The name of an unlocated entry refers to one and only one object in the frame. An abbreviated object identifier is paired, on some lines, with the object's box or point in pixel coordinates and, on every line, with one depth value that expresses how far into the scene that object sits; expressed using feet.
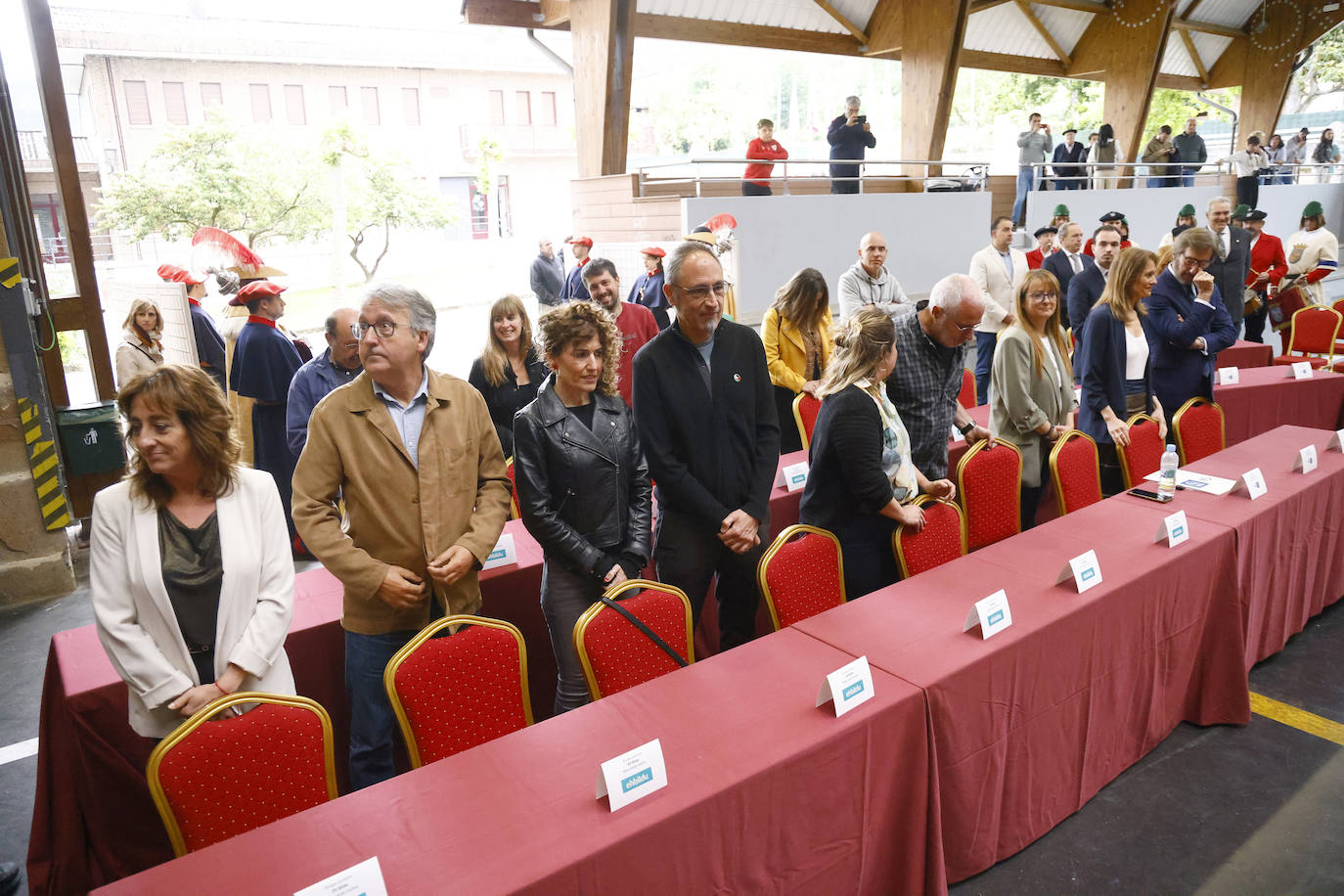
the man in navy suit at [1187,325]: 13.17
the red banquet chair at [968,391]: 16.51
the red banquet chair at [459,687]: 6.37
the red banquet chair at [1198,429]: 13.00
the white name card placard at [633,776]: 4.84
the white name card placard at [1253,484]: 9.70
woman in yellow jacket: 13.94
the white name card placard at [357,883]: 3.99
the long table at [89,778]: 6.77
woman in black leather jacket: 7.45
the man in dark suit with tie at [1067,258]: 21.91
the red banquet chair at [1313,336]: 20.39
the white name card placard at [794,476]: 11.26
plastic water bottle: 9.55
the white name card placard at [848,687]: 5.66
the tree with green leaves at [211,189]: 36.17
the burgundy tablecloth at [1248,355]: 20.13
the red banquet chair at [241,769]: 5.34
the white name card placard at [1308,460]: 10.55
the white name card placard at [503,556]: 8.98
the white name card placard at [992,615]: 6.69
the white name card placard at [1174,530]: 8.35
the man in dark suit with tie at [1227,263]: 19.11
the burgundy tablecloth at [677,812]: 4.50
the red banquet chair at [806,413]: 13.92
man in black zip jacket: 8.11
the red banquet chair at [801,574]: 7.96
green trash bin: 15.64
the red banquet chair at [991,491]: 10.73
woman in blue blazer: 11.61
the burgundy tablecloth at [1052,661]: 6.50
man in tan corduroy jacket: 6.74
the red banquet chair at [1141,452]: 12.00
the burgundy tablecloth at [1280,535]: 9.25
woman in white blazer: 5.87
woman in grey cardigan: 11.19
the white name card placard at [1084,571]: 7.47
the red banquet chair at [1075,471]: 11.02
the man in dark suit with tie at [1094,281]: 16.33
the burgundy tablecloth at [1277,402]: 15.83
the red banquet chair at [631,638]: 6.95
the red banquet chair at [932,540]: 9.03
